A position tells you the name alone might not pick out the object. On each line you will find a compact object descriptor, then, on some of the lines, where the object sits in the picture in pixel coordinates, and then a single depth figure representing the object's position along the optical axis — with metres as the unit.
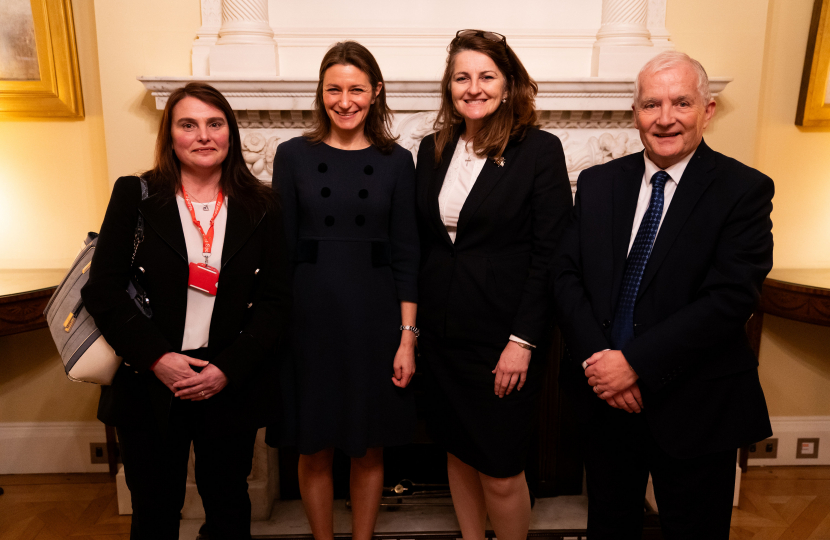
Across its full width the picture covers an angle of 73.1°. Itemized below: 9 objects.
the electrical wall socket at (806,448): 3.12
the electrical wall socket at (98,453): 3.04
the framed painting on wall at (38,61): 2.66
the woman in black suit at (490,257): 1.76
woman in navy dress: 1.83
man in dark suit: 1.40
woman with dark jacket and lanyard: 1.61
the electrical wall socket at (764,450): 3.11
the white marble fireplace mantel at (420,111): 2.35
